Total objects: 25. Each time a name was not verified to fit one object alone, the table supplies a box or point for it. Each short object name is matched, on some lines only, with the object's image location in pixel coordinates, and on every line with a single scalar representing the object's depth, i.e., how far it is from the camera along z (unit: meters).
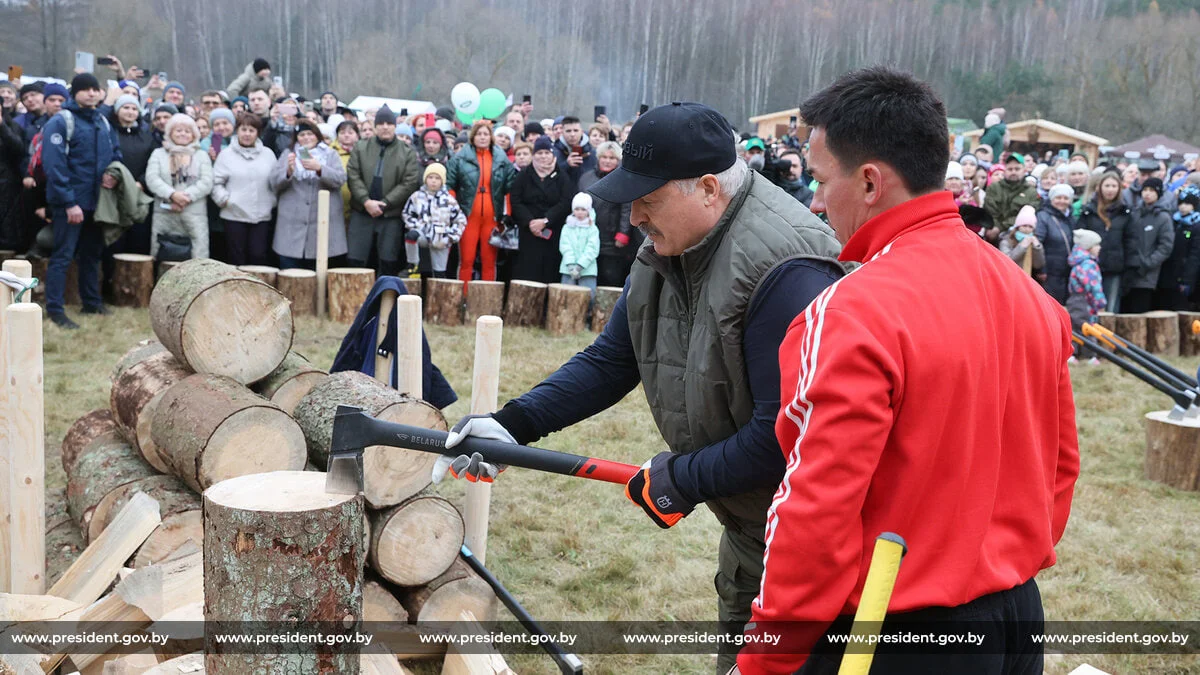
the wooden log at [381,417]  3.52
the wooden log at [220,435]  3.49
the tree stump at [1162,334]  9.84
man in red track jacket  1.49
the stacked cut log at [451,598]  3.63
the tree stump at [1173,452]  5.90
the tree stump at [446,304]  8.95
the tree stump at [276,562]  2.20
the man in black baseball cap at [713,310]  2.04
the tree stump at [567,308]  8.95
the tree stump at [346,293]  8.66
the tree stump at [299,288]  8.63
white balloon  14.95
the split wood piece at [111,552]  3.17
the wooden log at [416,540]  3.56
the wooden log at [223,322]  3.96
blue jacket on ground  4.50
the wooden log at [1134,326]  9.77
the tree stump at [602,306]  9.18
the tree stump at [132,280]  8.55
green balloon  14.54
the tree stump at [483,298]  9.06
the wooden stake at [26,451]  3.29
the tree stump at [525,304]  9.05
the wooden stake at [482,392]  3.74
